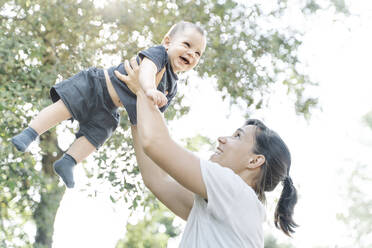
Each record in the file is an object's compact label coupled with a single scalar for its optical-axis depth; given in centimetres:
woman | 218
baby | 281
